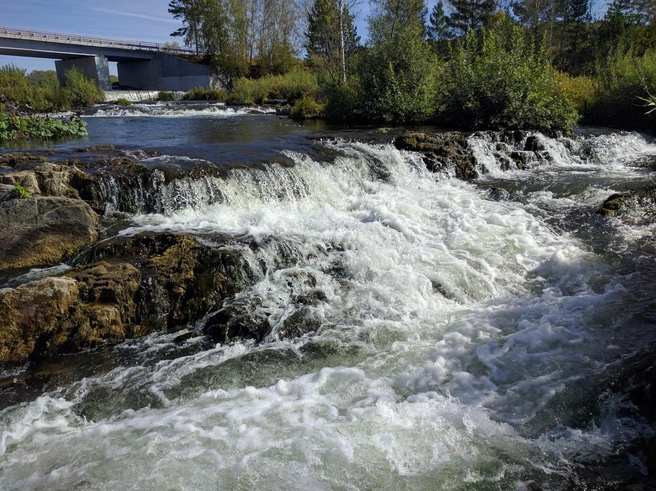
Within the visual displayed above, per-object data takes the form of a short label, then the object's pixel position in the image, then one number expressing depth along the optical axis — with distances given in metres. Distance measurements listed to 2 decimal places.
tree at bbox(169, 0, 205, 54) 48.66
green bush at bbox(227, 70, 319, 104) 28.55
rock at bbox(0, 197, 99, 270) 5.56
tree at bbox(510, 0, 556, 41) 29.82
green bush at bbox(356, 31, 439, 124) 15.59
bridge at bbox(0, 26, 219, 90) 38.59
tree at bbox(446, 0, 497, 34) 41.06
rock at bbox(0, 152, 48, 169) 7.74
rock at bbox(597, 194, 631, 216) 8.12
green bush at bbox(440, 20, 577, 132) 13.80
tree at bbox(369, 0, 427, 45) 16.62
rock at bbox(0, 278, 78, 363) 4.37
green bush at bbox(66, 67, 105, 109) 25.05
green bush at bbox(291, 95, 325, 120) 19.51
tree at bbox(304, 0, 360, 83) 19.67
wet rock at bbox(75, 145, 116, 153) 9.30
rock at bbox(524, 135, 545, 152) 13.01
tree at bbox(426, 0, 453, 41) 45.05
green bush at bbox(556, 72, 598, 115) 16.80
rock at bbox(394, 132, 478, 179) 11.10
